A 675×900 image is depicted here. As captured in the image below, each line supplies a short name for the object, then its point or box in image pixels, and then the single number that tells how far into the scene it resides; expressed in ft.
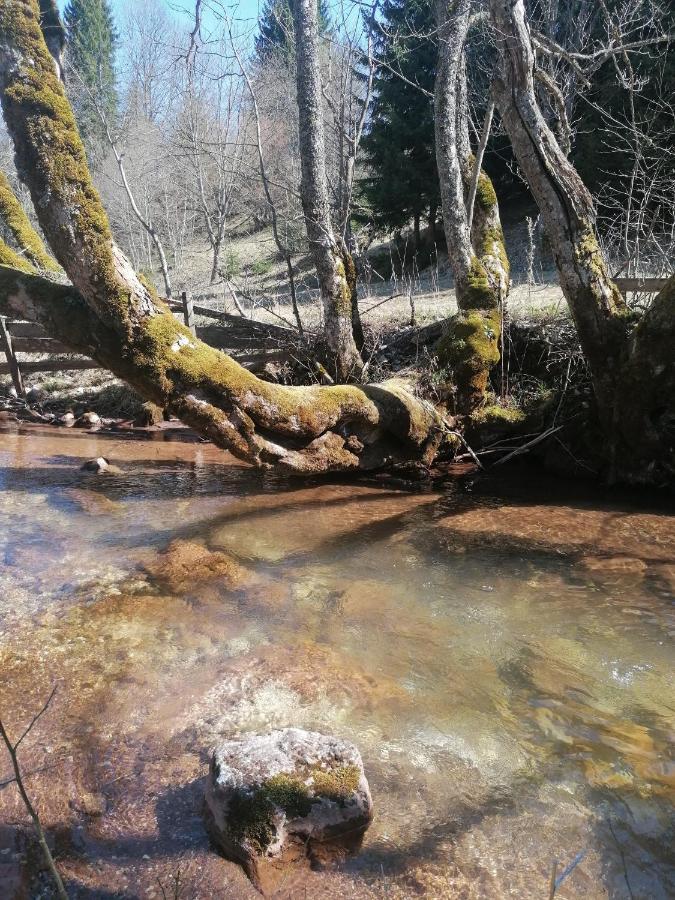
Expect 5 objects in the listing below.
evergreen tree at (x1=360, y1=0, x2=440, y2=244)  64.23
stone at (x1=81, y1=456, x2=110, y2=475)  27.43
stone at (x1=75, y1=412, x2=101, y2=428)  36.32
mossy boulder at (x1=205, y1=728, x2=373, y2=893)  8.30
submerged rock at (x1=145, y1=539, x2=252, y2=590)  16.48
